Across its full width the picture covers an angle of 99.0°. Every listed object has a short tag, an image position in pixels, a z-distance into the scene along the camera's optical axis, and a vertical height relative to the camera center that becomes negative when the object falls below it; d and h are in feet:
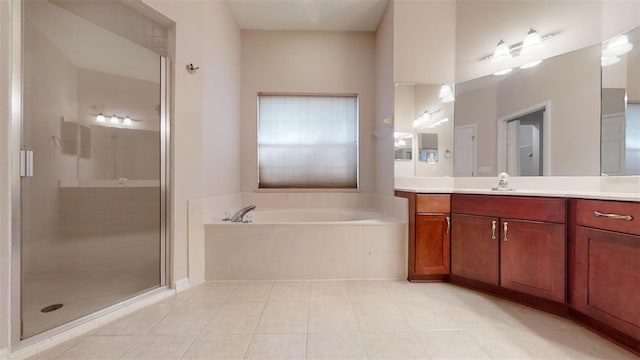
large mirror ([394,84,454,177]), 9.10 +1.66
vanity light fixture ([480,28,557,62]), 7.49 +3.83
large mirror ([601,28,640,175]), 6.01 +1.71
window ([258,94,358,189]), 11.48 +1.59
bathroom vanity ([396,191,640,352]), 4.70 -1.57
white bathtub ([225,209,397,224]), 10.61 -1.44
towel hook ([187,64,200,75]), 7.45 +3.01
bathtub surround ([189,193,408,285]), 7.82 -2.06
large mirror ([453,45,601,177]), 6.70 +1.66
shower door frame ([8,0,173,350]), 4.58 +0.00
